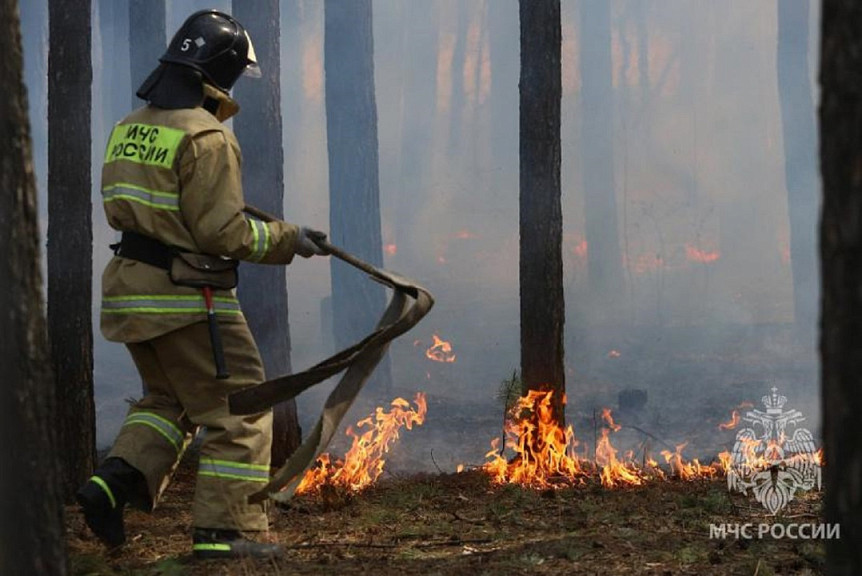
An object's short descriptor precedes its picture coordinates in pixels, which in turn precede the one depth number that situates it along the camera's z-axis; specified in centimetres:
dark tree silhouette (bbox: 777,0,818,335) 1994
